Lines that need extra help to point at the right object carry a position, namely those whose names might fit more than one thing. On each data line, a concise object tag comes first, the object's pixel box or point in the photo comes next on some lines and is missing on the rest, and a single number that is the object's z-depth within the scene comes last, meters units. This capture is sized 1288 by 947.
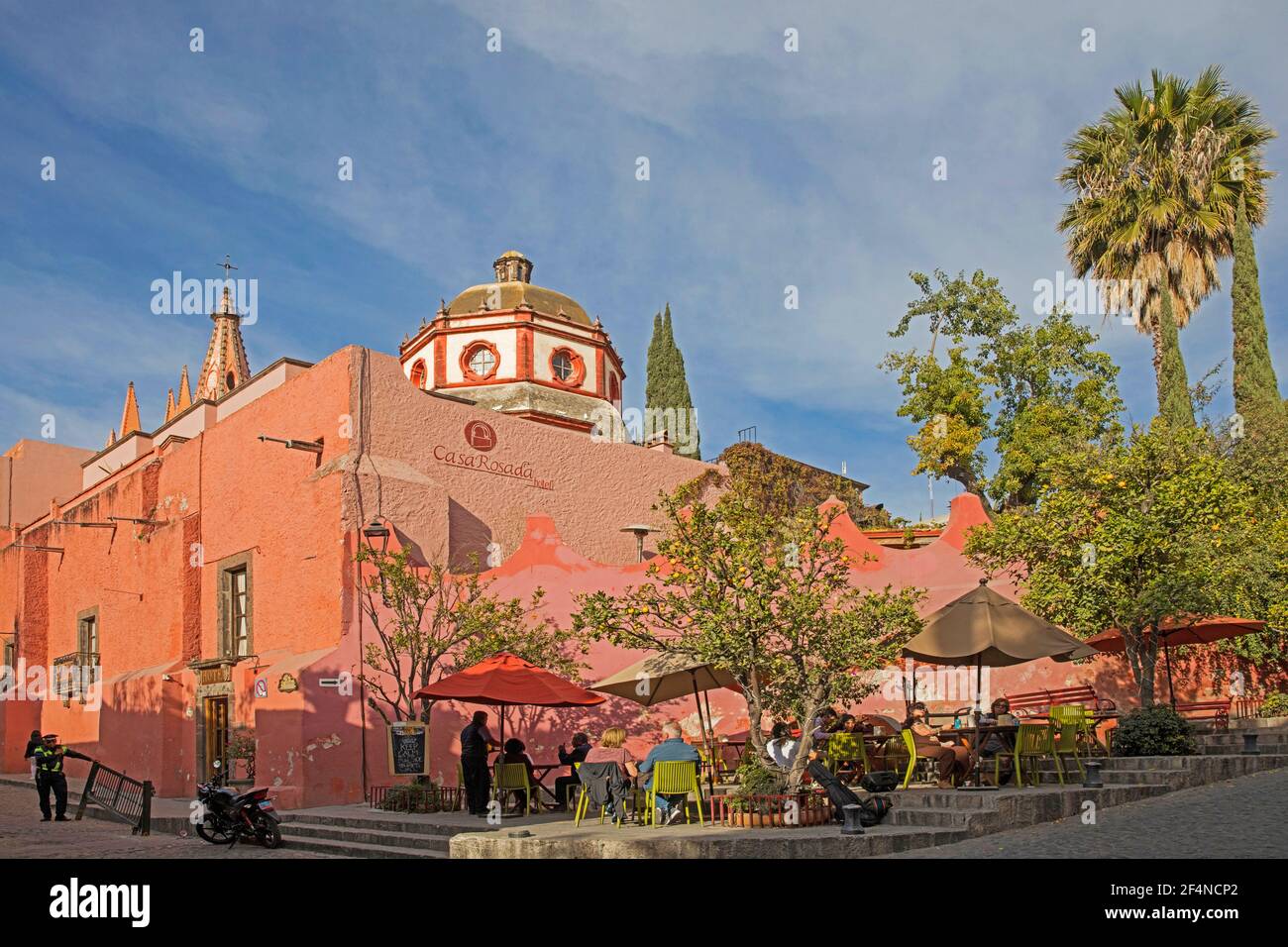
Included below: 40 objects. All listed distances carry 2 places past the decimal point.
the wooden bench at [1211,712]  16.64
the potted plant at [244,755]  19.20
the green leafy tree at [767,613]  11.70
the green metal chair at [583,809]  12.06
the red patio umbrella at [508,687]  13.51
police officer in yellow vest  17.59
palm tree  25.52
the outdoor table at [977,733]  11.57
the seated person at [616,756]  19.27
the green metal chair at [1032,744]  11.55
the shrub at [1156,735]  13.84
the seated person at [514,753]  14.26
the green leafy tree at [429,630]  17.02
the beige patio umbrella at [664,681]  12.99
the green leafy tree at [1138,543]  15.73
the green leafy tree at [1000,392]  26.92
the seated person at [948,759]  12.13
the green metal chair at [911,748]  11.69
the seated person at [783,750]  11.70
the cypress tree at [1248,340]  25.39
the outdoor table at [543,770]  14.46
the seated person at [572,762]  14.29
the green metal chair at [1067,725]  12.27
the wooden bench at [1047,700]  17.84
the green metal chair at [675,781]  11.53
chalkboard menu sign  15.38
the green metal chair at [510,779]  13.77
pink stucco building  18.98
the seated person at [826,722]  14.41
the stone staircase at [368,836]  12.28
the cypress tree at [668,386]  43.78
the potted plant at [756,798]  10.88
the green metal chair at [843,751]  12.53
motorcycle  13.23
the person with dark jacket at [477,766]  14.05
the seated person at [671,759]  11.72
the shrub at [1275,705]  18.14
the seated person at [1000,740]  11.91
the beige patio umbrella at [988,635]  12.29
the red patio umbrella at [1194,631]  15.96
